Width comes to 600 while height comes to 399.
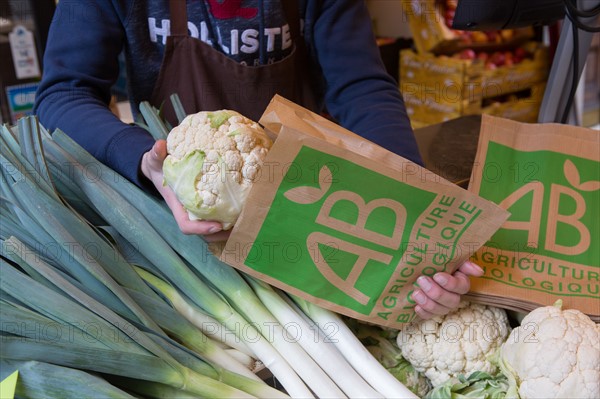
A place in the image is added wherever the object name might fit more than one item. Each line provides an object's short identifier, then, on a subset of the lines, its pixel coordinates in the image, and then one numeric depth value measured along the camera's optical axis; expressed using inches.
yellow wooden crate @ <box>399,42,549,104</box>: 135.3
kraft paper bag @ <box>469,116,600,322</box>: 37.9
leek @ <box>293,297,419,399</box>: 33.8
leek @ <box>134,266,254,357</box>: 36.1
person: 47.6
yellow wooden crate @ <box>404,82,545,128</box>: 141.4
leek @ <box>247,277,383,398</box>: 34.2
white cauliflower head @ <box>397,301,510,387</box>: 35.4
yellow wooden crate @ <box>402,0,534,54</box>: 134.0
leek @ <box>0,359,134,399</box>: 28.0
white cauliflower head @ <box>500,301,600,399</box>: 31.1
